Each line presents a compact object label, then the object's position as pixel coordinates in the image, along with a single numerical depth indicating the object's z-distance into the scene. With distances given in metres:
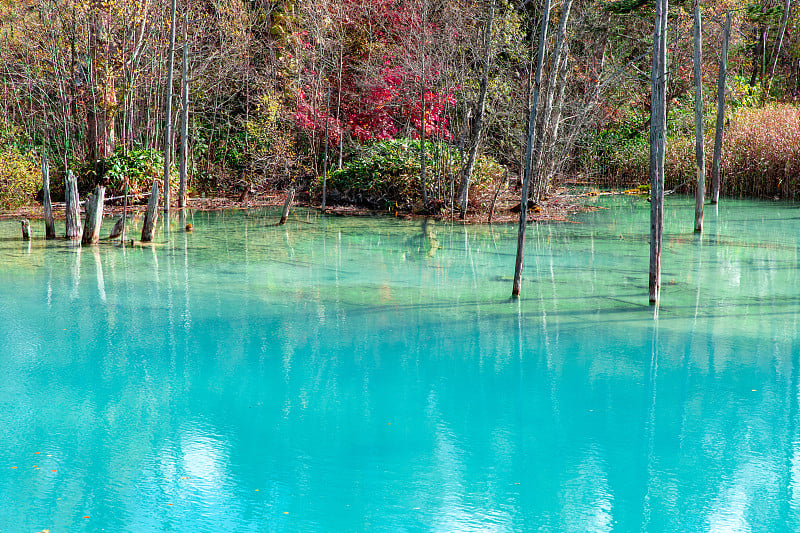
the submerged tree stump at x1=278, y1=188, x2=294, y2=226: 16.06
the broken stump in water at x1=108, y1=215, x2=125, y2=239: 13.41
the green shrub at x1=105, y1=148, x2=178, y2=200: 18.02
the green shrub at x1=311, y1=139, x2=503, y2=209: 17.19
